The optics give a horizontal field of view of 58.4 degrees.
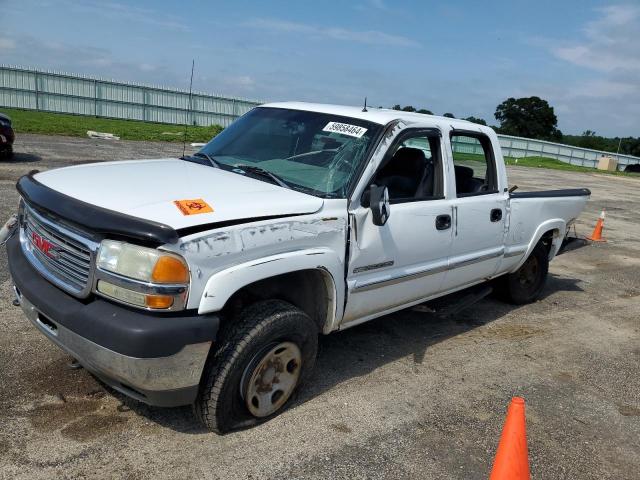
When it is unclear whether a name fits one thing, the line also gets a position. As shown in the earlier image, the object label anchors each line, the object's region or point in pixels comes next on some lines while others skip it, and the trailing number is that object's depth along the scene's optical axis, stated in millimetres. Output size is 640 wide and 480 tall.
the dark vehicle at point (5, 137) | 12344
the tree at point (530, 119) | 77875
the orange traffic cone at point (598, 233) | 10320
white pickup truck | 2732
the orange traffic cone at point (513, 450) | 2570
